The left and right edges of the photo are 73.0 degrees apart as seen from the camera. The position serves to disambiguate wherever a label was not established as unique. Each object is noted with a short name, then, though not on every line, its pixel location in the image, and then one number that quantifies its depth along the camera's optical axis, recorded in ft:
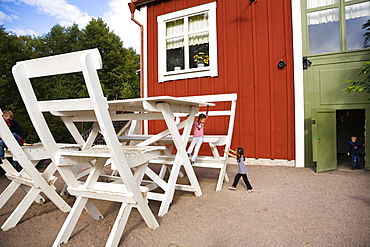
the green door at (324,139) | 15.19
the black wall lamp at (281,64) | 17.47
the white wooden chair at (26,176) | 7.87
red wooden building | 17.66
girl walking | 11.66
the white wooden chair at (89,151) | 5.82
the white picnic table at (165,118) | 8.23
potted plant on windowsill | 20.97
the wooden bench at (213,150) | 11.38
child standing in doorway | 15.87
